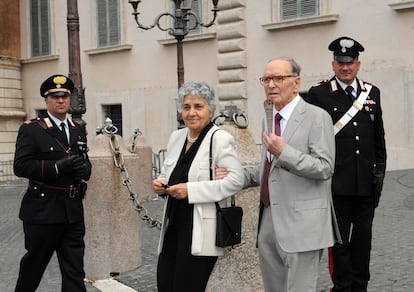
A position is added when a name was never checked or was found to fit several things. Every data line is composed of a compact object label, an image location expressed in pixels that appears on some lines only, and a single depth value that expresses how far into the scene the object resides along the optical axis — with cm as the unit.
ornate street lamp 1115
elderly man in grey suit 348
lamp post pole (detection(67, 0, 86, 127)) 755
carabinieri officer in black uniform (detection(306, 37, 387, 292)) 469
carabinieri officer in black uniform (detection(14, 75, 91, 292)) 468
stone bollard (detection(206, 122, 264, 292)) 525
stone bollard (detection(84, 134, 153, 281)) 645
